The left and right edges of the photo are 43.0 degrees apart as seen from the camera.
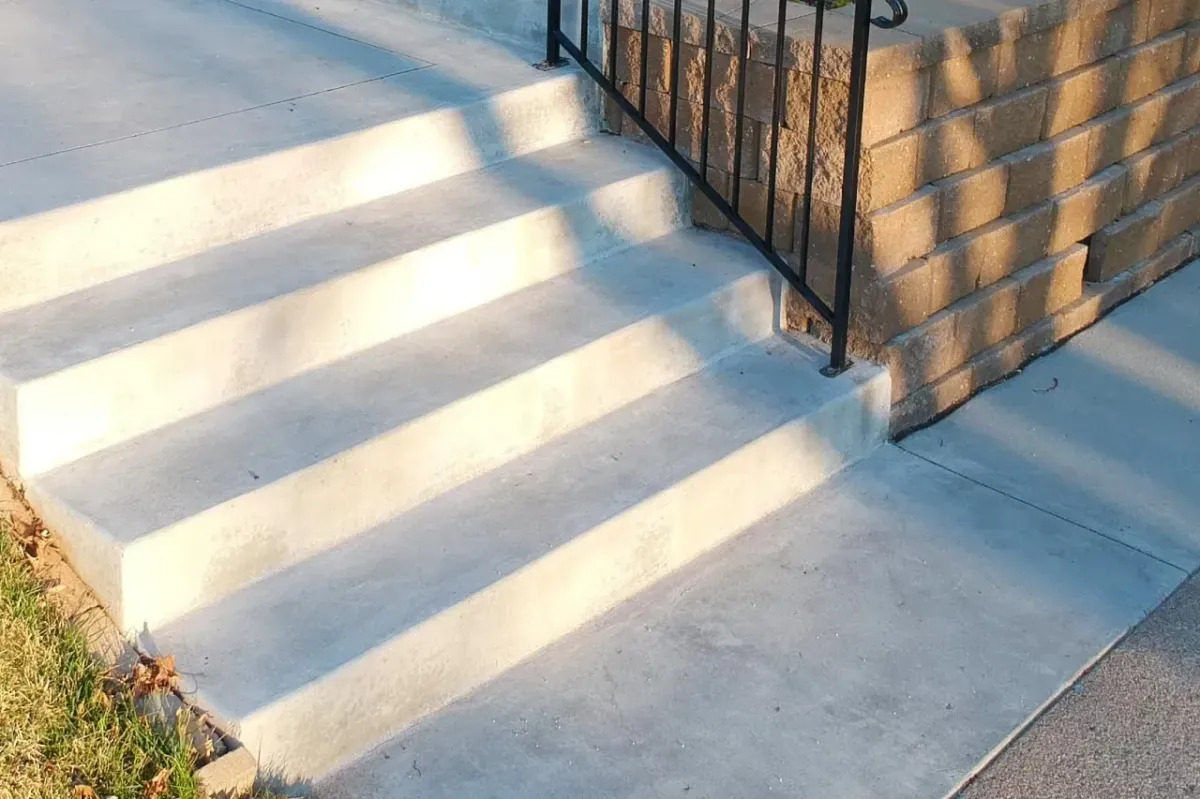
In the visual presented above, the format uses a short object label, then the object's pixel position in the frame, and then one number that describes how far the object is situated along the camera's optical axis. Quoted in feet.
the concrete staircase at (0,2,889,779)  9.48
